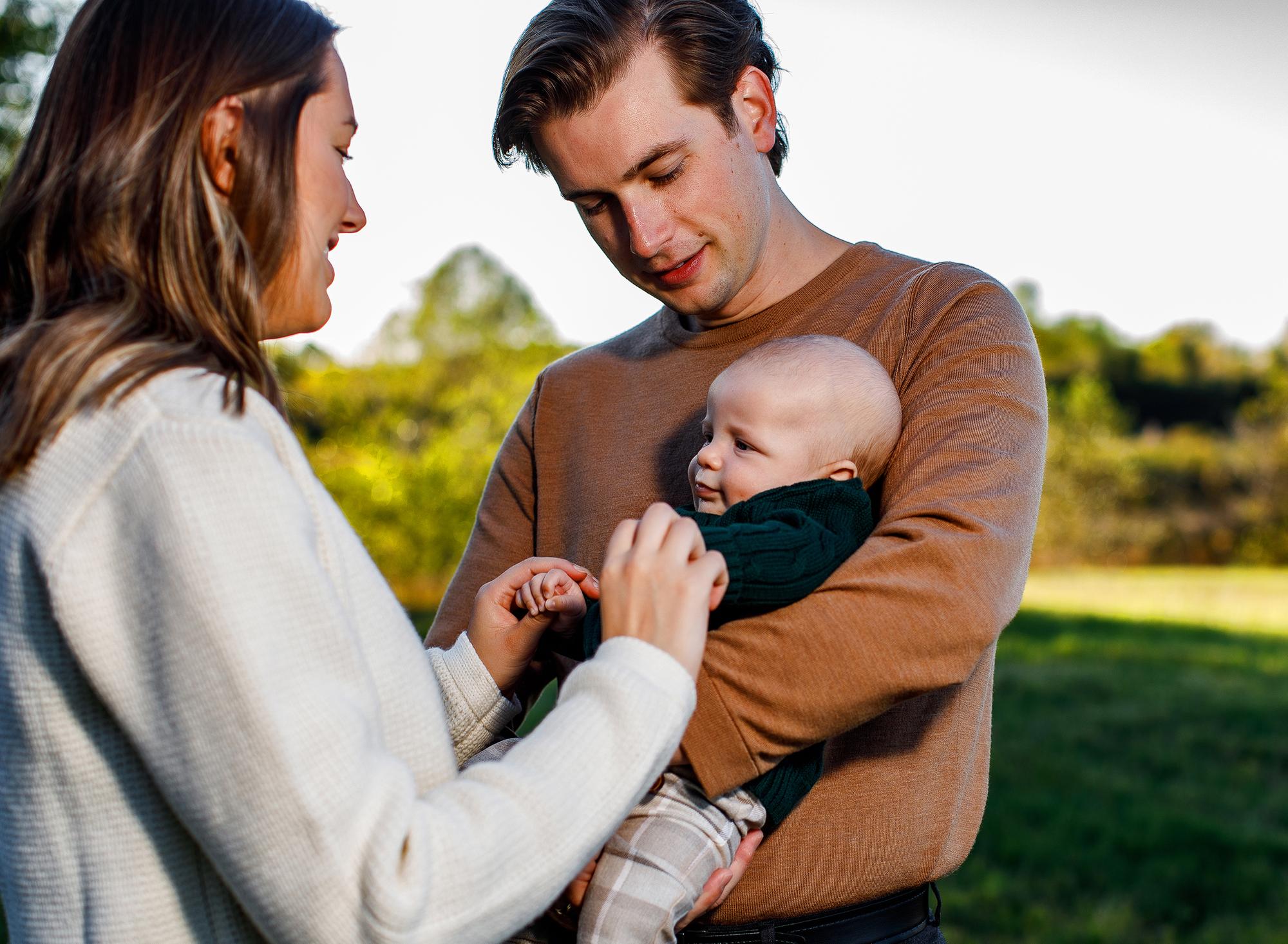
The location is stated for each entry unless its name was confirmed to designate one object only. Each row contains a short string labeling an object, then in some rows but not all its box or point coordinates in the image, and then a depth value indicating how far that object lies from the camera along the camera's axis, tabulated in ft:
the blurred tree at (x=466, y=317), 73.31
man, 4.98
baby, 5.22
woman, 3.56
